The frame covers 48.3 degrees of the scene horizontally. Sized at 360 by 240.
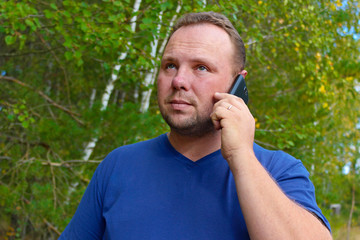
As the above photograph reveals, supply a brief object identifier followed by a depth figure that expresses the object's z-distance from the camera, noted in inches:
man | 47.3
